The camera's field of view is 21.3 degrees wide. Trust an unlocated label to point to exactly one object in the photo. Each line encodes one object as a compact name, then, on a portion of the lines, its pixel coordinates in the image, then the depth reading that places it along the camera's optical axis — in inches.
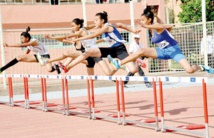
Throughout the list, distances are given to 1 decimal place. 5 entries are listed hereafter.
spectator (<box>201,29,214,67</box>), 877.8
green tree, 1637.1
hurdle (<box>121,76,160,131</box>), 377.1
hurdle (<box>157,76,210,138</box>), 320.2
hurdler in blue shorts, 442.3
